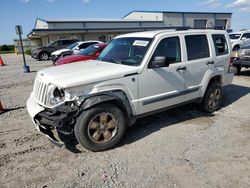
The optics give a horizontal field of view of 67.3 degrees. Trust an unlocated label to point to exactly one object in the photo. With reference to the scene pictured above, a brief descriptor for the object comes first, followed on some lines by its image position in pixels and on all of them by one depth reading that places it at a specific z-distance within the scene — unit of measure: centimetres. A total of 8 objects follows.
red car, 791
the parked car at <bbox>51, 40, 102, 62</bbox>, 1270
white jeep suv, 285
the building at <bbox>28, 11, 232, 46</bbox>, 2765
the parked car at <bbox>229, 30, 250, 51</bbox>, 1291
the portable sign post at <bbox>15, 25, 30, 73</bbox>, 969
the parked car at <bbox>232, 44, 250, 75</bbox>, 715
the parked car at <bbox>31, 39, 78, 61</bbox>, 1678
